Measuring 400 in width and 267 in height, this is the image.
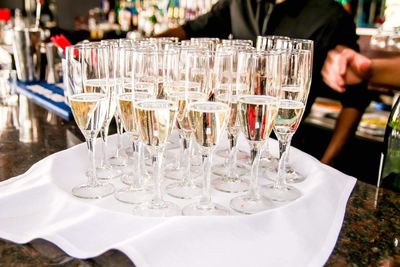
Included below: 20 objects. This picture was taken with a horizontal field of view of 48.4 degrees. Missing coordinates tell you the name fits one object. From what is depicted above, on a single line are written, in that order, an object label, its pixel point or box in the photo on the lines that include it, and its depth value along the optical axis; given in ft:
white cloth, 2.33
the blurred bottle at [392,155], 3.80
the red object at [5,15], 10.98
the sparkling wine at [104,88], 3.40
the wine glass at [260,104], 3.06
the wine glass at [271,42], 4.28
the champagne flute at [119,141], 3.81
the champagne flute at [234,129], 3.18
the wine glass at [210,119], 2.92
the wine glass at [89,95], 3.24
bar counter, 2.38
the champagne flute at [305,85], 3.58
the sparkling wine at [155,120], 2.82
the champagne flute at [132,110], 3.09
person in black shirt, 7.34
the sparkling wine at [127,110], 3.24
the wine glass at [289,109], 3.37
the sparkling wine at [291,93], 3.42
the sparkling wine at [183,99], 3.06
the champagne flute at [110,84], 3.38
